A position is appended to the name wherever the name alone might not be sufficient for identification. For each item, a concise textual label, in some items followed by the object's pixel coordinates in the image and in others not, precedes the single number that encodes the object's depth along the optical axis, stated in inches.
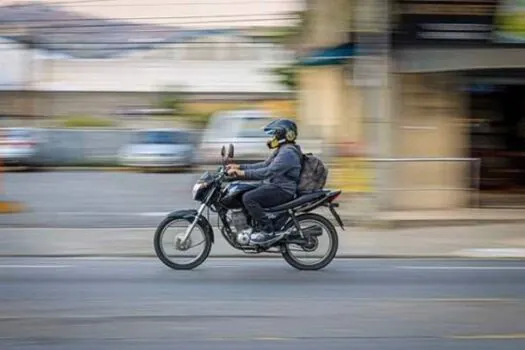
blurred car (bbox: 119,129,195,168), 1211.9
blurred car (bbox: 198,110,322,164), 1007.0
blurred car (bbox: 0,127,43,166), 1195.3
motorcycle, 476.7
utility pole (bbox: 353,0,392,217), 671.8
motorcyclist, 474.6
